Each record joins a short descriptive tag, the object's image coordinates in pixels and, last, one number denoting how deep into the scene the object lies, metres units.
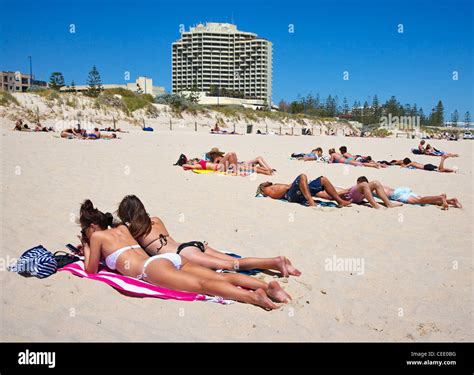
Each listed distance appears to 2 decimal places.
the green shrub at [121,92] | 36.75
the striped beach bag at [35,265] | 3.89
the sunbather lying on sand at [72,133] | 18.27
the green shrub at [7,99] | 25.92
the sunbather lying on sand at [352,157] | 13.53
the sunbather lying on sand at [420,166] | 12.68
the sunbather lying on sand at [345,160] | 13.23
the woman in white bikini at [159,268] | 3.56
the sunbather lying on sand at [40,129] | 21.01
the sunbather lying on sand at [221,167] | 10.70
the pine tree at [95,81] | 63.38
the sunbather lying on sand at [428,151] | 17.95
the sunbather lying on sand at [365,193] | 7.20
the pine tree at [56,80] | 64.39
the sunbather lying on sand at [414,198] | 7.44
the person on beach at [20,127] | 20.66
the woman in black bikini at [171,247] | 4.05
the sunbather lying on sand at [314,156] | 14.20
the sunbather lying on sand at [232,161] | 10.75
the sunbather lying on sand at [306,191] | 7.18
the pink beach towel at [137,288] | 3.60
